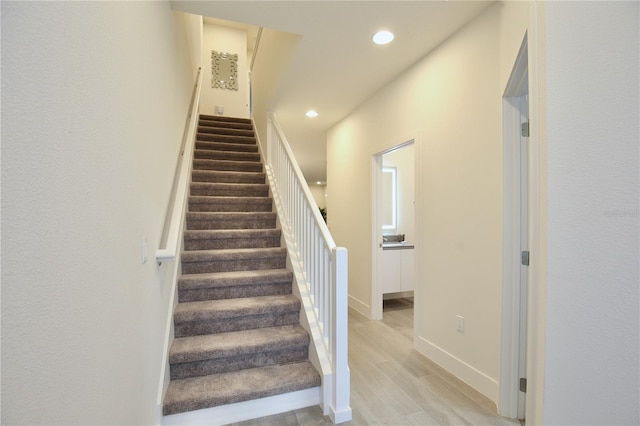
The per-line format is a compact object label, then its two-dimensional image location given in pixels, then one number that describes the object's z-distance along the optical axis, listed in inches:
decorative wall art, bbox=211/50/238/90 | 246.4
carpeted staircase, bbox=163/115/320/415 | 74.3
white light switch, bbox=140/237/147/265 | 55.0
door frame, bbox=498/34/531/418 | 70.6
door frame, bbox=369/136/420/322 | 140.8
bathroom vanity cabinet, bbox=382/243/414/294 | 164.3
